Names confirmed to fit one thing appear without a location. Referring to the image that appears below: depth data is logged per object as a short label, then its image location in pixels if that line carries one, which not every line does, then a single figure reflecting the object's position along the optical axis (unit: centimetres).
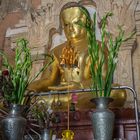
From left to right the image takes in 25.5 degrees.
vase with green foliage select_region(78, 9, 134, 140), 156
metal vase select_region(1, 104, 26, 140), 144
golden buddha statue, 272
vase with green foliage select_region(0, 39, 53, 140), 145
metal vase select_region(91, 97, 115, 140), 155
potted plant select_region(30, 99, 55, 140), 164
